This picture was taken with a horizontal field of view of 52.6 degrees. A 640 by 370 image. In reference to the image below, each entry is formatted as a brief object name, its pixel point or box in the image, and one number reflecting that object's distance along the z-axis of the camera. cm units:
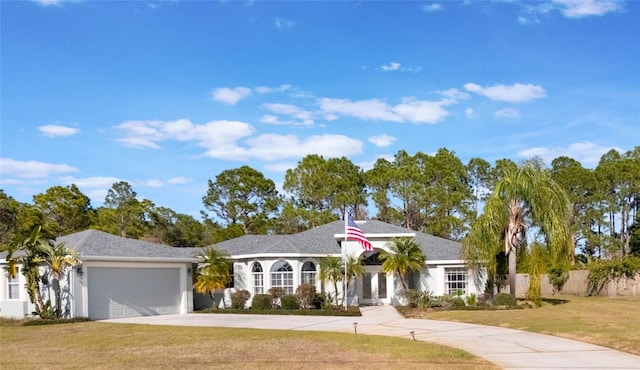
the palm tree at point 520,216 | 2928
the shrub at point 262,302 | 2947
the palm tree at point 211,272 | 3031
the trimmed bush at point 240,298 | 3075
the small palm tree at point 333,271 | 3042
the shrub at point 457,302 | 2870
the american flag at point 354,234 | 2836
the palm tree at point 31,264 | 2633
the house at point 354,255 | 3130
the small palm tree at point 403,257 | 3055
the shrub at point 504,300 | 2819
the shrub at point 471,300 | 2977
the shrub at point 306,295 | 2934
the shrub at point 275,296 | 2978
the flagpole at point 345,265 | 2879
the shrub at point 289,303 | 2914
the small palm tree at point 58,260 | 2616
